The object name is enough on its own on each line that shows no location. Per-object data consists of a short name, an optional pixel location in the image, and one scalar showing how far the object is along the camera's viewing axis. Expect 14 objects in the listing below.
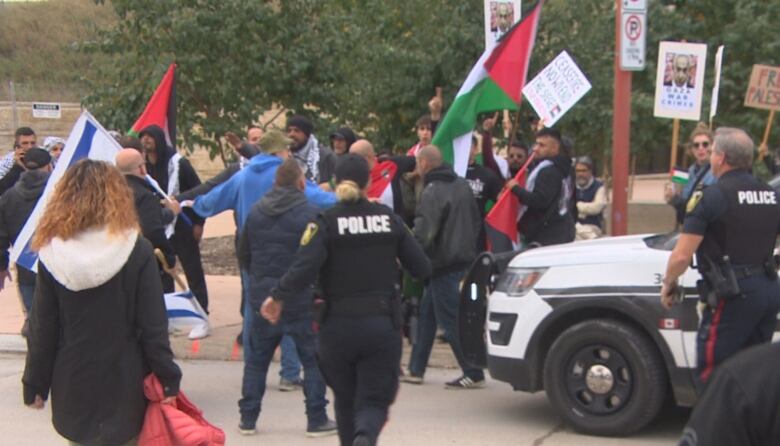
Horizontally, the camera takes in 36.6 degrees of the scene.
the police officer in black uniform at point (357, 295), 5.88
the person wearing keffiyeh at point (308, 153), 9.48
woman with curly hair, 4.79
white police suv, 6.83
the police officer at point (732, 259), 5.91
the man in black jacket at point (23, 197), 8.66
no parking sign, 9.72
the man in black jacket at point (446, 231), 8.26
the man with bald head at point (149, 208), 8.13
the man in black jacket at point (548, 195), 9.07
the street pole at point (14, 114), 25.38
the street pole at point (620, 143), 9.92
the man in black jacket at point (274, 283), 7.19
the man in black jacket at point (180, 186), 10.20
